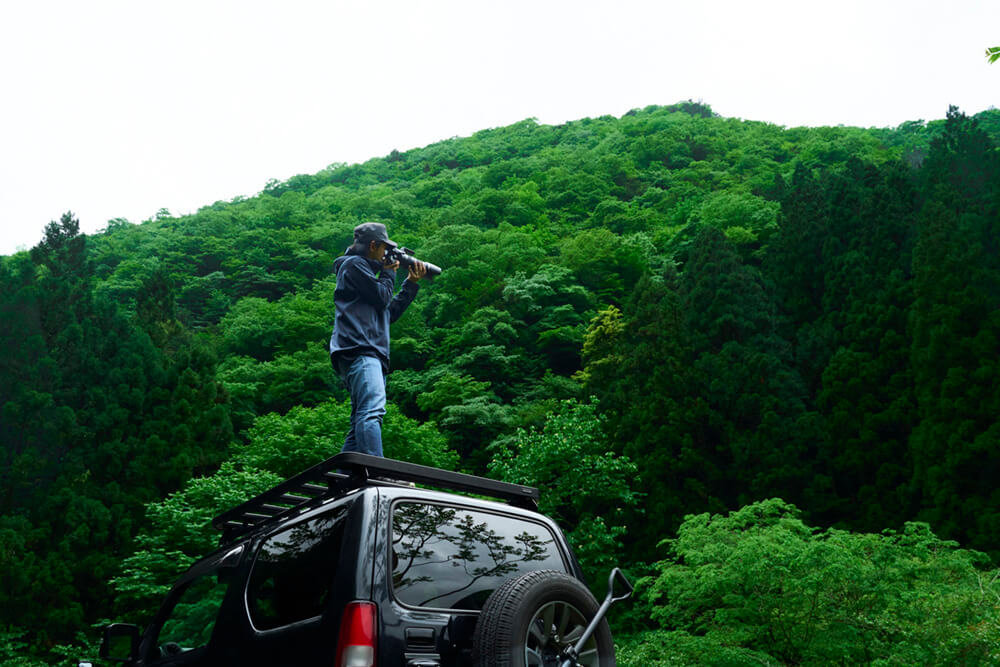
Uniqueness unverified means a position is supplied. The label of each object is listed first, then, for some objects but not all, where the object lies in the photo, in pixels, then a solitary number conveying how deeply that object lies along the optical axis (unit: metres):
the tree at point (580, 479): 21.14
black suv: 2.97
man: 6.02
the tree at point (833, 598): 9.22
